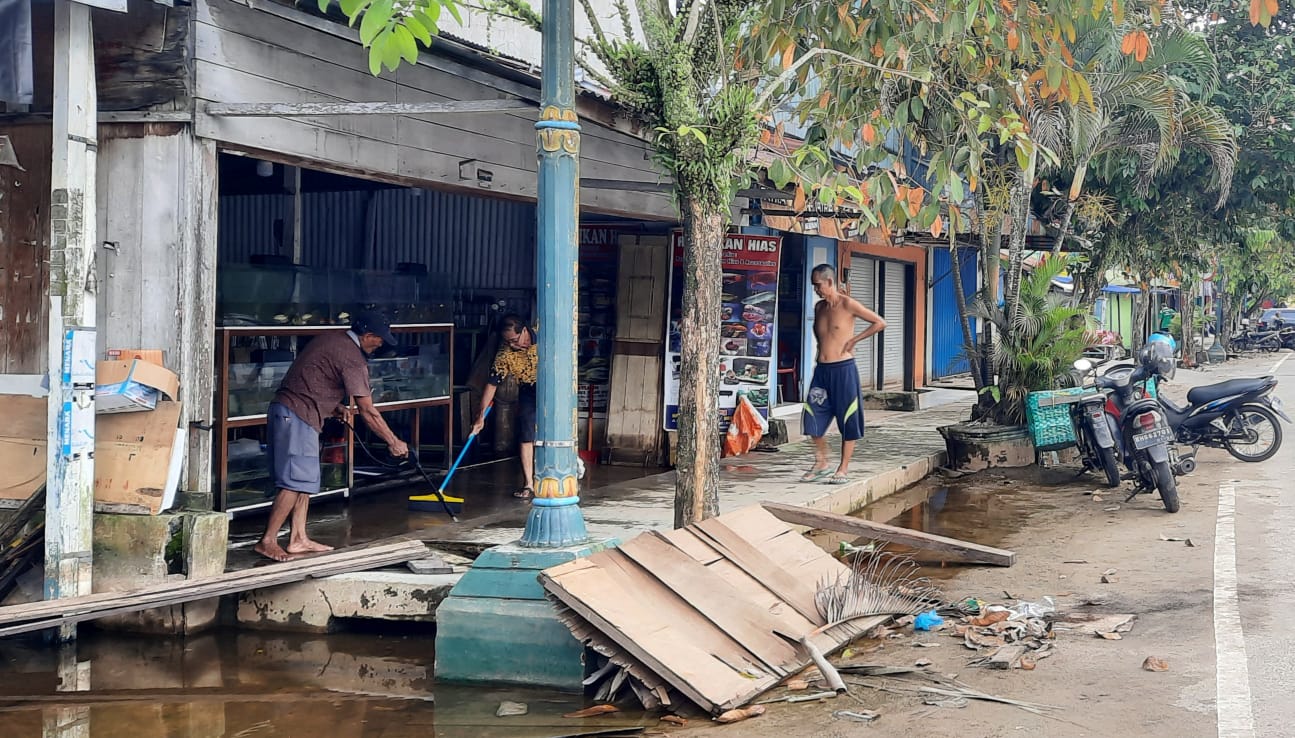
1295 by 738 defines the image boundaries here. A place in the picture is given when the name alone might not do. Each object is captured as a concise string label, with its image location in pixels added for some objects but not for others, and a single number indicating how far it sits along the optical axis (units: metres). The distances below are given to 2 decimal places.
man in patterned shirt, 9.55
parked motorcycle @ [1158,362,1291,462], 11.55
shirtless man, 10.39
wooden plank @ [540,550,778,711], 4.84
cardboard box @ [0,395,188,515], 6.25
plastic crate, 10.92
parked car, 45.62
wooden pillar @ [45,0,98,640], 5.82
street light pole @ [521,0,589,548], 5.54
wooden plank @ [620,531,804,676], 5.32
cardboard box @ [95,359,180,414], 6.13
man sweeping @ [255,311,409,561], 7.26
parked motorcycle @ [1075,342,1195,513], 9.56
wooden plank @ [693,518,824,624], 5.91
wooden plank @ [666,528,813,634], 5.70
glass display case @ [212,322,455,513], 8.29
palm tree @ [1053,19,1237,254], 12.30
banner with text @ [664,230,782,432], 11.84
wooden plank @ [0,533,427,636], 5.46
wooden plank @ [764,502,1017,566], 7.51
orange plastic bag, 11.69
